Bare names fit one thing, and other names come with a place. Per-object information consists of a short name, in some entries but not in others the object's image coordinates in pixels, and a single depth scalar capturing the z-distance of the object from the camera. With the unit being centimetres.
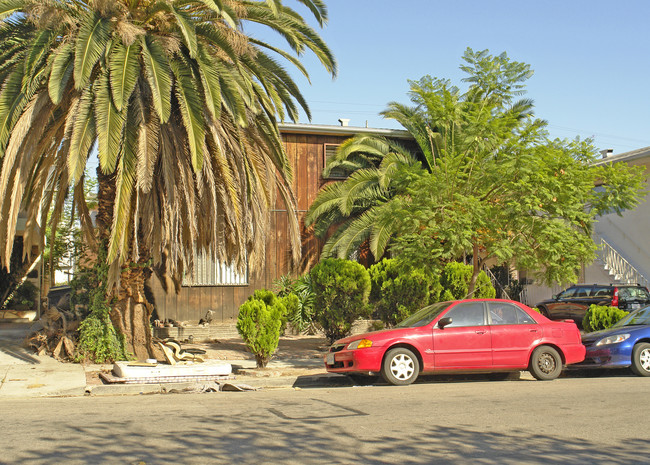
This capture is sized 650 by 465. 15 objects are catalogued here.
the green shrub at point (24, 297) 2273
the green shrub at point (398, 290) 1627
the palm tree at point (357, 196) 1908
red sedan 1099
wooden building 1961
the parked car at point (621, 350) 1212
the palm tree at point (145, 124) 1154
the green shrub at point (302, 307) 1755
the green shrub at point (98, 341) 1304
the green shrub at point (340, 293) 1591
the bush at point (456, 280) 1675
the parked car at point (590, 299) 2012
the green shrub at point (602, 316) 1598
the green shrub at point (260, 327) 1279
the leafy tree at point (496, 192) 1293
